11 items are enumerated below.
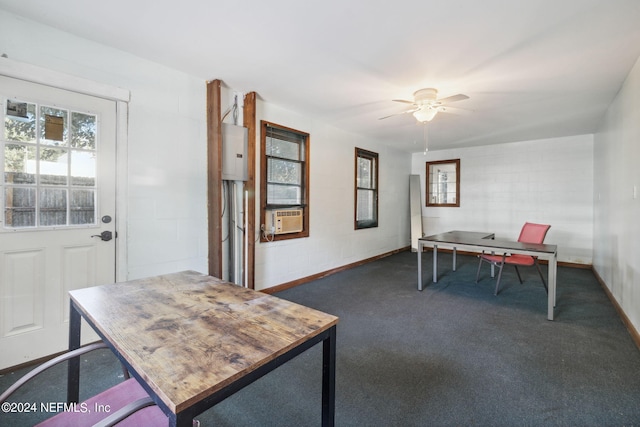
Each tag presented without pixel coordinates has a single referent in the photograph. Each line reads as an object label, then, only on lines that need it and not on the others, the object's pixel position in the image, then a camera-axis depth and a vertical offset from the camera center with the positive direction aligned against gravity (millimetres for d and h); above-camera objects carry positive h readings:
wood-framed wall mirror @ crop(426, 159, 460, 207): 6414 +619
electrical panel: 3029 +616
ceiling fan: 3011 +1147
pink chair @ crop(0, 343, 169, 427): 966 -733
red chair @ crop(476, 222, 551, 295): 3566 -621
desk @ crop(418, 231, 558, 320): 2863 -426
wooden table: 730 -440
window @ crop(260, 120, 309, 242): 3623 +350
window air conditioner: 3707 -161
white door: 1971 -9
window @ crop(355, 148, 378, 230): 5284 +385
